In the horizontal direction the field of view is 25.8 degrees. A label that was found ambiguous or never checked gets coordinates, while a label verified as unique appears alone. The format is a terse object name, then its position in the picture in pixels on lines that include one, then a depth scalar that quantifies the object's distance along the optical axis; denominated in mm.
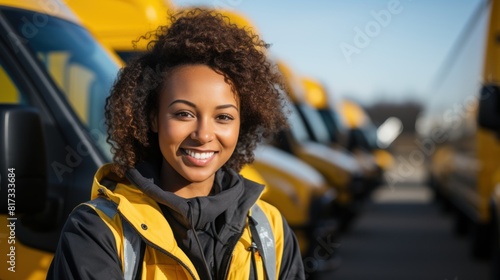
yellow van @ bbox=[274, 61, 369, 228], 11867
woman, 2654
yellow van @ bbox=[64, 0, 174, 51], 6266
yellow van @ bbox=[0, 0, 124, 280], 3129
